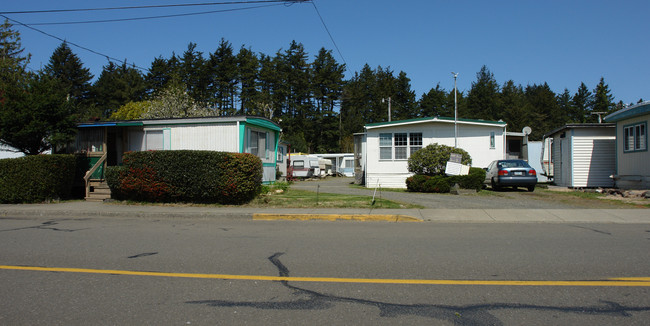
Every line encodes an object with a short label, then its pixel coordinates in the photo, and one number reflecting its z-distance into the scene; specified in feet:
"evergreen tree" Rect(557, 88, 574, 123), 295.69
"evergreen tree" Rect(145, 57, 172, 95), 203.62
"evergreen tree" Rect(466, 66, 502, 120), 270.87
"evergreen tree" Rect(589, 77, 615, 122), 269.03
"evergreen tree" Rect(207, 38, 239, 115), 201.87
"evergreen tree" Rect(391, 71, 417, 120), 246.68
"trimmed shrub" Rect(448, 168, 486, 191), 61.87
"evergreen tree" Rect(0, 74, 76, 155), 51.19
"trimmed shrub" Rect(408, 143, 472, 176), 65.87
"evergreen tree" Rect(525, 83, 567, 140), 268.82
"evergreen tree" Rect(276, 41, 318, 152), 222.69
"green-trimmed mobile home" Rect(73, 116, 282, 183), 55.88
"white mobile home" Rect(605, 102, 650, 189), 58.08
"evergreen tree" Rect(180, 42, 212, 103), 198.29
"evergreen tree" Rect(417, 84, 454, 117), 248.73
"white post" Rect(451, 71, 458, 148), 77.87
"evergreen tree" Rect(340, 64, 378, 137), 223.10
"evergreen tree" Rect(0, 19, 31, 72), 168.18
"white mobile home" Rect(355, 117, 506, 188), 79.77
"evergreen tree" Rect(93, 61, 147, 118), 210.79
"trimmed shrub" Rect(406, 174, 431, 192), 63.46
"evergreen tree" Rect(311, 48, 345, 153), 224.94
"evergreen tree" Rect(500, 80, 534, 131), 252.21
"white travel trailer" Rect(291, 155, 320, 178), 121.49
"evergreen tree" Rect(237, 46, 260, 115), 206.08
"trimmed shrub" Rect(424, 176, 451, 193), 61.62
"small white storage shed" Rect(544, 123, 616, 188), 68.95
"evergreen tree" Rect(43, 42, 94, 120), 223.10
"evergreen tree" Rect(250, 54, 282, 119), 207.41
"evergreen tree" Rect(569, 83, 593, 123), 295.28
